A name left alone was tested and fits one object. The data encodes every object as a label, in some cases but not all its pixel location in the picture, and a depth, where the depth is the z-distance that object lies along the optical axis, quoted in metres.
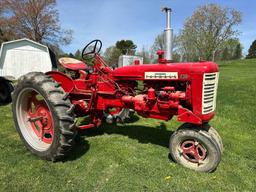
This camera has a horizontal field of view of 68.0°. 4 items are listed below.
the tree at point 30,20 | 23.68
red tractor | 2.62
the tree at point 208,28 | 26.70
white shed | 12.08
